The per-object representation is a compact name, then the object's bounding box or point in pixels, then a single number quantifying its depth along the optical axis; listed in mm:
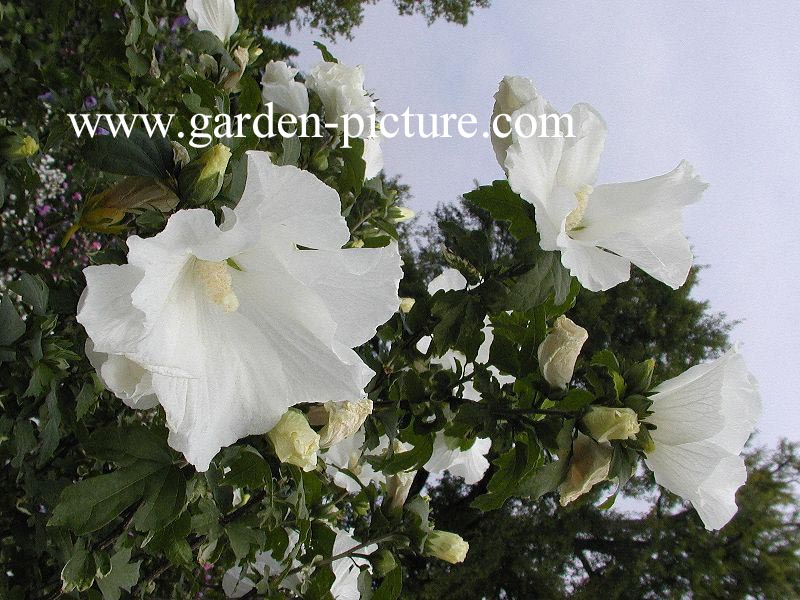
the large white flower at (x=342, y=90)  458
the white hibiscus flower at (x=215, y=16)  465
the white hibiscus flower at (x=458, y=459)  445
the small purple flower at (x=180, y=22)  2178
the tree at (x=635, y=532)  4991
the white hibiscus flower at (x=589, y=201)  338
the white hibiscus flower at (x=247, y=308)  268
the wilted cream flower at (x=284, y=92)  455
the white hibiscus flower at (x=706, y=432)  342
